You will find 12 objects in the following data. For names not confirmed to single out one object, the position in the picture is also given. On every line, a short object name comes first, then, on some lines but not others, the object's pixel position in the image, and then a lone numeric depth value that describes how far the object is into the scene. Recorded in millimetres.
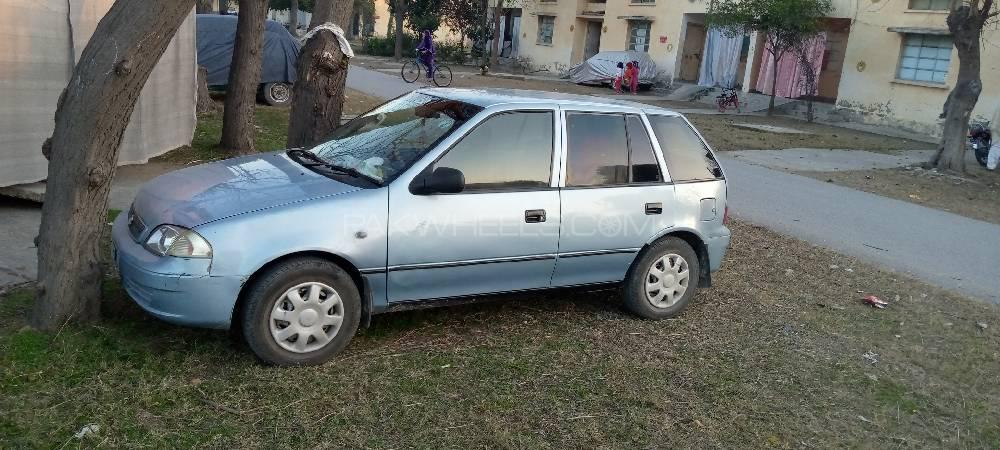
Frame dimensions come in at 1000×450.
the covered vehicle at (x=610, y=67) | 29344
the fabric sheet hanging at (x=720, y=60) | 27688
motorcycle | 15445
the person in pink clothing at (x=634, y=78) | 27859
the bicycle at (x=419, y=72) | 24719
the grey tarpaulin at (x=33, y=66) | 6598
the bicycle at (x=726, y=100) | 24188
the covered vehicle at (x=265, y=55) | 15031
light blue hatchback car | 4068
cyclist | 23484
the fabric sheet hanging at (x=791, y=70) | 24828
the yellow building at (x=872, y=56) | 20547
